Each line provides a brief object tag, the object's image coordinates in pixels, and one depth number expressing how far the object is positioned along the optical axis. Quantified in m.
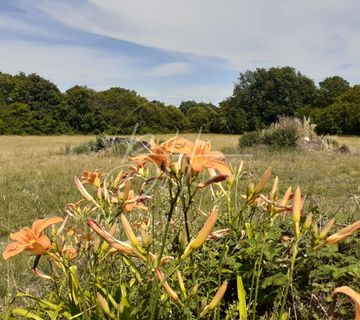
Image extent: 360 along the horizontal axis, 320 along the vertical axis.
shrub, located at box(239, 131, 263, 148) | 13.80
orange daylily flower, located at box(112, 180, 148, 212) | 1.12
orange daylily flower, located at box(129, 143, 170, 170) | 0.87
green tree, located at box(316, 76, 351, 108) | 46.38
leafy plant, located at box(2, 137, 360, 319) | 0.87
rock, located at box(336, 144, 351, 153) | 12.77
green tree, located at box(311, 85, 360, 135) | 29.53
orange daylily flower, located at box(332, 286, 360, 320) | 0.62
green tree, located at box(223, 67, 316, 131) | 39.60
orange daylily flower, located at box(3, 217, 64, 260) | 0.96
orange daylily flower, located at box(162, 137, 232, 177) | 0.85
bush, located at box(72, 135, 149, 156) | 12.96
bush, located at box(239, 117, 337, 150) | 13.04
